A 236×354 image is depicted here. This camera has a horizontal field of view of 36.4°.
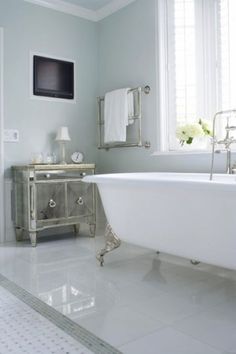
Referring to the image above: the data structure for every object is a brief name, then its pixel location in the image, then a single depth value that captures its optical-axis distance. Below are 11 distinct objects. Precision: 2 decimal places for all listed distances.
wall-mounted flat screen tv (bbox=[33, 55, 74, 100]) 3.70
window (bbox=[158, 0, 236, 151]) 3.10
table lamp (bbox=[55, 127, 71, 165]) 3.69
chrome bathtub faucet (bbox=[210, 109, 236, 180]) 2.73
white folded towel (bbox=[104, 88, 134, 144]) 3.63
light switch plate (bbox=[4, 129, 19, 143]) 3.49
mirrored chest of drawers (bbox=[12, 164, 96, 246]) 3.30
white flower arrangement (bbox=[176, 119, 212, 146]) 3.13
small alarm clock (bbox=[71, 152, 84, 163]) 3.90
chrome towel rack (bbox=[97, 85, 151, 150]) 3.57
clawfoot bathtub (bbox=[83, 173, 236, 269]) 1.84
